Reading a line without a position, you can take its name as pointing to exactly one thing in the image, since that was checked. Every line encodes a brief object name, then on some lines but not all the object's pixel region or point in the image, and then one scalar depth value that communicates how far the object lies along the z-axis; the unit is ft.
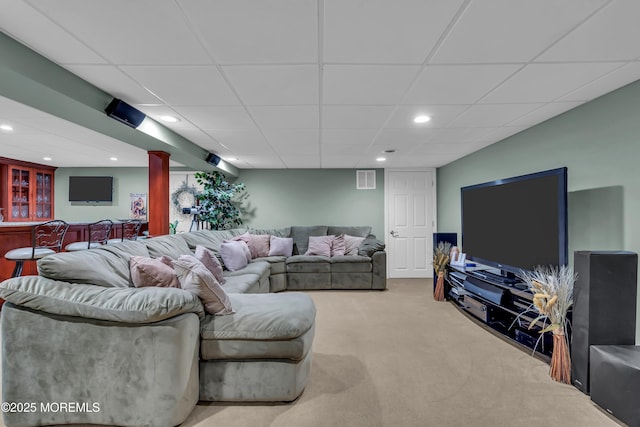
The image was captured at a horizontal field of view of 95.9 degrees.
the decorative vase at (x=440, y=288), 13.96
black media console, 8.41
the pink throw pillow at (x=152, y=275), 6.96
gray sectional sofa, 5.30
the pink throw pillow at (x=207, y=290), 6.19
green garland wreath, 20.52
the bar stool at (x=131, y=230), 18.49
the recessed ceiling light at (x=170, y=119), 9.62
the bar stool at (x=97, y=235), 14.10
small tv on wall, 20.70
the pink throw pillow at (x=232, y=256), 13.26
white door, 19.75
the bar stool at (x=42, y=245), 10.85
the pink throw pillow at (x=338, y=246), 17.42
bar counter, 11.87
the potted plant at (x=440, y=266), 13.83
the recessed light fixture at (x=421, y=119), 9.57
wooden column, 12.42
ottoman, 5.98
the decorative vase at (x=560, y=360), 7.04
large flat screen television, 8.15
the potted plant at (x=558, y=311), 7.09
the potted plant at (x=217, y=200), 17.94
